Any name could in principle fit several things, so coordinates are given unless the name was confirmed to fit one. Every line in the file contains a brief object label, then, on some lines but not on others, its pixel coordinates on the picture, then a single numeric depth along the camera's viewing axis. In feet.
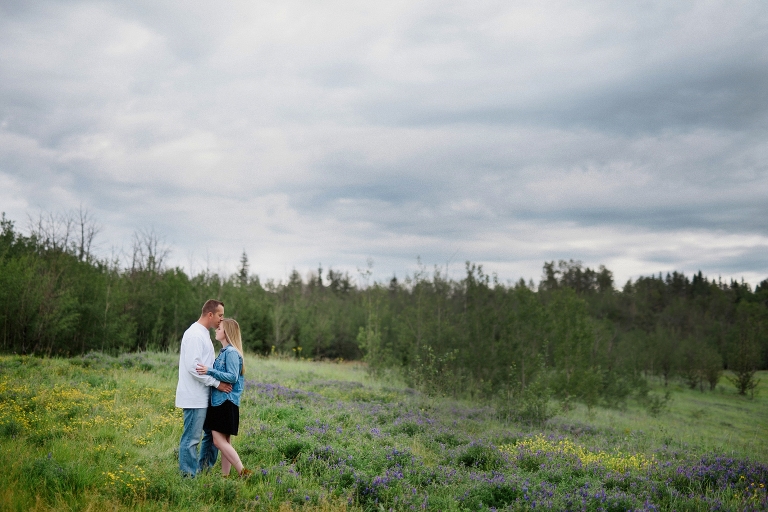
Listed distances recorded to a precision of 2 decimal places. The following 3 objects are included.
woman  21.54
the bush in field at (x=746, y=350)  113.91
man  21.06
